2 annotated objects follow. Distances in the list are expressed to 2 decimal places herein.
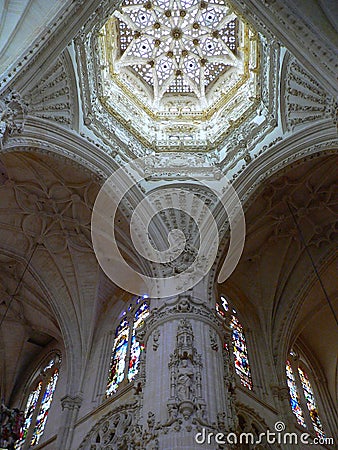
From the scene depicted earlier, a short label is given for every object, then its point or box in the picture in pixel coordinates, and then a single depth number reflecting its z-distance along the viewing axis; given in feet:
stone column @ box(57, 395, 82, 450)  40.96
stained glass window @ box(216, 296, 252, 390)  44.16
